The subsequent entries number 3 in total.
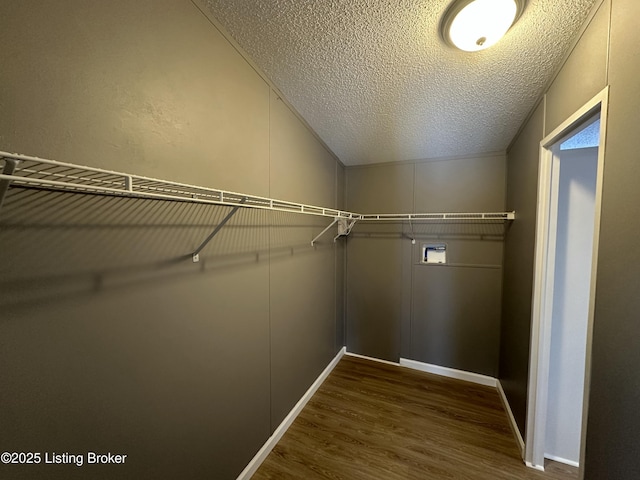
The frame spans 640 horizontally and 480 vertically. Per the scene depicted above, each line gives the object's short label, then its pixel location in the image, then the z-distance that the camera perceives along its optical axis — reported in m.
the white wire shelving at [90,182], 0.46
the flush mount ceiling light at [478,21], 0.96
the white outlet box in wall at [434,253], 2.51
